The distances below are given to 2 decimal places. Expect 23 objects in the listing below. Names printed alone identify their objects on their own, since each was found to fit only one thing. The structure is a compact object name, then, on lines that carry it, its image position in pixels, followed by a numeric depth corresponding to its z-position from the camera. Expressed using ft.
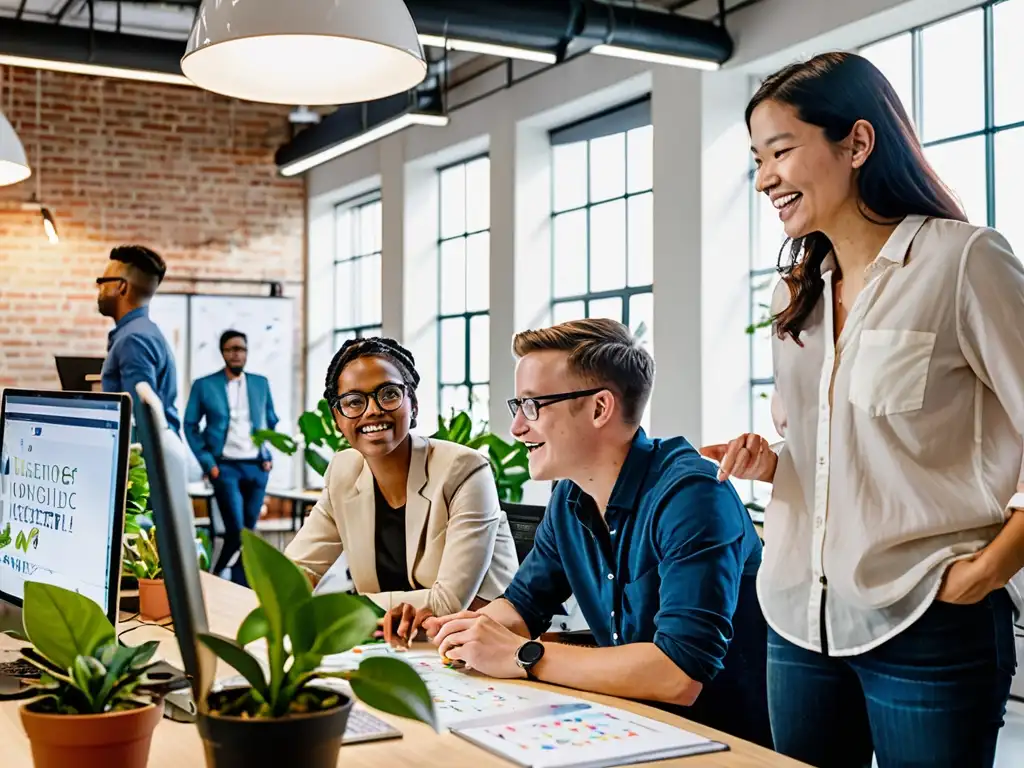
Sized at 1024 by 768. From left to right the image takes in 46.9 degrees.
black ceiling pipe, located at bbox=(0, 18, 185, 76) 20.66
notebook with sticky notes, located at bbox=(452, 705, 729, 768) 4.59
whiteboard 32.94
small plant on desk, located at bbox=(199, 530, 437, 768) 3.14
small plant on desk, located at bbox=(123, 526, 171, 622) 8.07
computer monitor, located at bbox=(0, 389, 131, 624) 5.24
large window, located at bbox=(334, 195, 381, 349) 34.06
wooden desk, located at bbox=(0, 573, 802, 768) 4.61
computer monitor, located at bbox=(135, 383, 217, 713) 3.25
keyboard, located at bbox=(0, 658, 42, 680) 5.99
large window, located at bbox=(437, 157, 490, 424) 28.89
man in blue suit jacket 28.63
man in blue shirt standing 14.78
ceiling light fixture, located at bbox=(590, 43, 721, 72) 18.63
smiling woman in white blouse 5.07
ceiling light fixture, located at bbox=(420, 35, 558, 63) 18.63
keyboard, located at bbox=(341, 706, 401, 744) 4.90
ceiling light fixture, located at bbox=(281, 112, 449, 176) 23.09
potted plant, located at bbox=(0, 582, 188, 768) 3.65
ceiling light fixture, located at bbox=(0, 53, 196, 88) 19.58
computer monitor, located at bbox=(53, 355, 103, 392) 20.35
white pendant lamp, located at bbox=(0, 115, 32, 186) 12.87
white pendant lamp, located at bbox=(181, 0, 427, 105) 6.46
